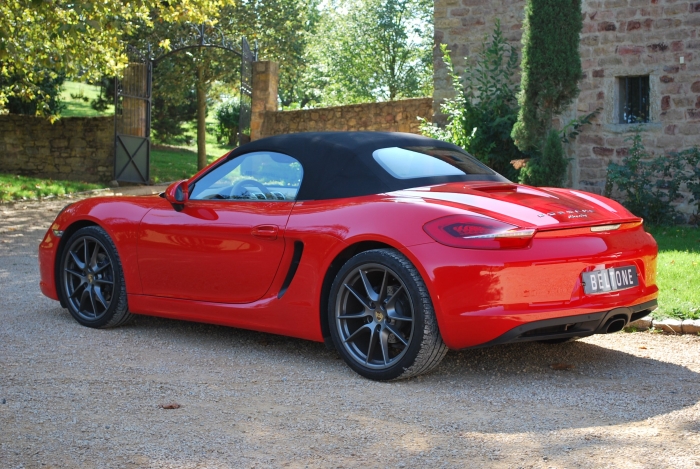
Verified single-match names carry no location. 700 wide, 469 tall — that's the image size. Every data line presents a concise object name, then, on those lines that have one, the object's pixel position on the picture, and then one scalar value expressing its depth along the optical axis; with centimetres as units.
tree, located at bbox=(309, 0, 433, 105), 4219
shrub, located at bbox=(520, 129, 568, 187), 1175
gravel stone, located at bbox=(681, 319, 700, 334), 595
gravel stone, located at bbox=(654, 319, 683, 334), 600
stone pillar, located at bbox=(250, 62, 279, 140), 2055
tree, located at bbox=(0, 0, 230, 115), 1430
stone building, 1198
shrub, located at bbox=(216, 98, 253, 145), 4206
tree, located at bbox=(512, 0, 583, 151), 1170
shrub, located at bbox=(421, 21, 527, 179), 1355
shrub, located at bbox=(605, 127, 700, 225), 1159
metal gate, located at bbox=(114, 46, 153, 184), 2244
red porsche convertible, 429
